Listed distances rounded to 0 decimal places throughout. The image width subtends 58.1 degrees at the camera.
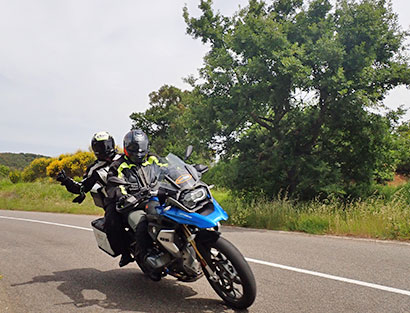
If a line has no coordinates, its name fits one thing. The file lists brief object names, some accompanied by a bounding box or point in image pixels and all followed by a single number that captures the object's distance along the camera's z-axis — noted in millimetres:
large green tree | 11680
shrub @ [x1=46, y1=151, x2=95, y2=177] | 32969
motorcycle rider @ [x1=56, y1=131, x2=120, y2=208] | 5254
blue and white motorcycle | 3676
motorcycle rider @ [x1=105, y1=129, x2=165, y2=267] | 4328
